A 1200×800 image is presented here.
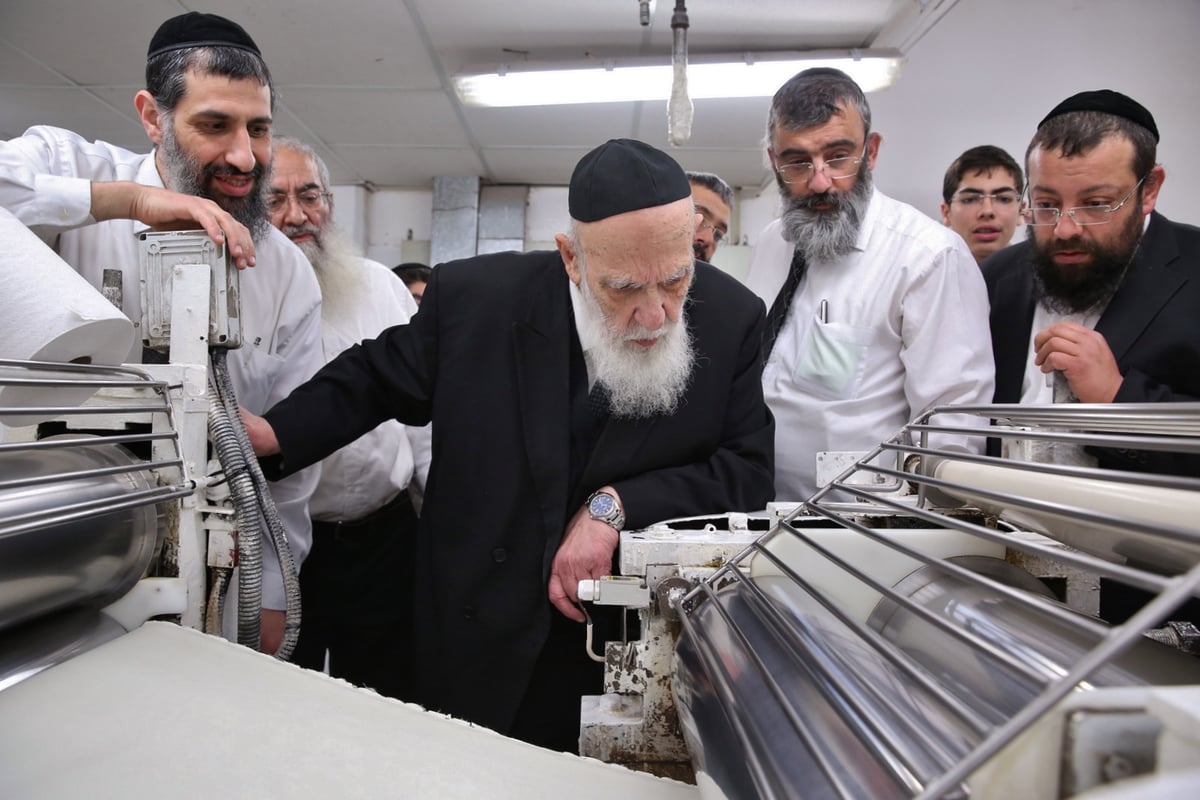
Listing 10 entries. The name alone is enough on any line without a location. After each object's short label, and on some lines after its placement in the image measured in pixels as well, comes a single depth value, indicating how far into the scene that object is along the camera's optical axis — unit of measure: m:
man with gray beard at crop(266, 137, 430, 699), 2.08
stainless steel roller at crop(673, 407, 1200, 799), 0.50
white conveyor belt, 0.72
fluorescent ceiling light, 4.16
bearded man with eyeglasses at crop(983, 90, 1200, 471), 1.53
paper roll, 0.95
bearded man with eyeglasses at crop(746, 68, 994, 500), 1.78
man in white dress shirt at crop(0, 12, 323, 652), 1.29
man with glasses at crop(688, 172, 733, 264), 3.19
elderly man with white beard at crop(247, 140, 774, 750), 1.45
